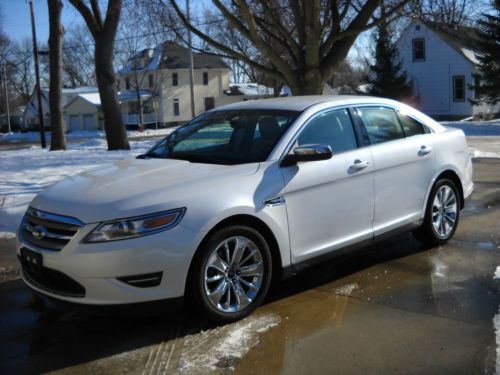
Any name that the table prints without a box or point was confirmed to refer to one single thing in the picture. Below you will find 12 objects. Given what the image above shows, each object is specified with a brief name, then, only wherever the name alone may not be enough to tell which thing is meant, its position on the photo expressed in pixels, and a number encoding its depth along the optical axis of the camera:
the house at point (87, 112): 60.25
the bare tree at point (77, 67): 76.56
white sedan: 3.83
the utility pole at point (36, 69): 26.00
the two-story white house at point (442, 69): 39.81
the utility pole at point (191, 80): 37.05
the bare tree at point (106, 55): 17.25
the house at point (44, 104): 68.19
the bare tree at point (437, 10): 14.38
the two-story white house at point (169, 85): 58.50
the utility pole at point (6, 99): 62.92
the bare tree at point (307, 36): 13.39
